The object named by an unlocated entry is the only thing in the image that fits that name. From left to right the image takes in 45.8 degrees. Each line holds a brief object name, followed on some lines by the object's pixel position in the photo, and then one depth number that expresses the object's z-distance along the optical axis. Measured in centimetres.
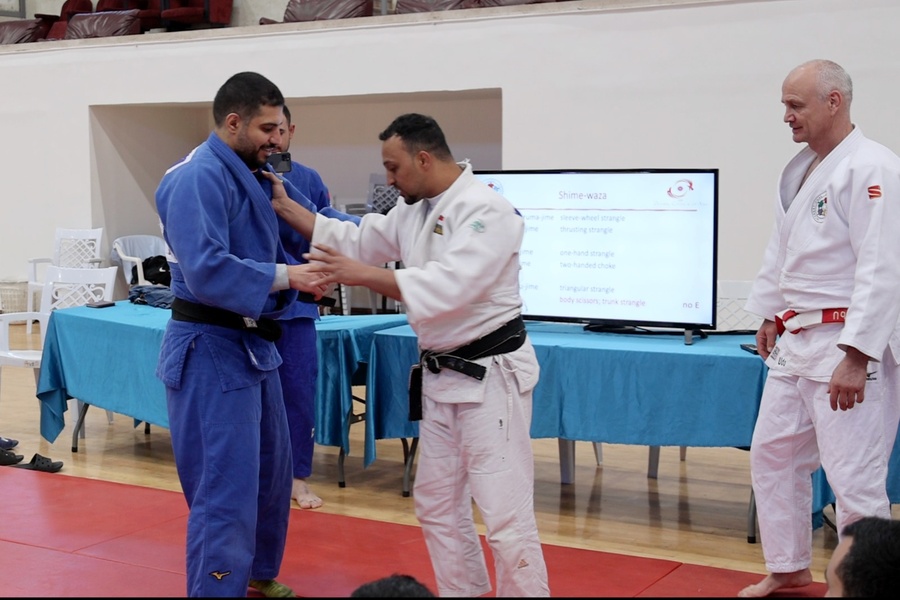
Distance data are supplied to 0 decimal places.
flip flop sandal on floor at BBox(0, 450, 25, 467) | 501
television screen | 427
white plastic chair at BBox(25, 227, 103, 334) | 1019
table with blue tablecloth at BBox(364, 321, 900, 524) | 384
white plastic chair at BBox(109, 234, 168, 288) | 1020
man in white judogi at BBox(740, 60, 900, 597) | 279
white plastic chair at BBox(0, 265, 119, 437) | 556
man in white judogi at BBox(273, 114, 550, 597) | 261
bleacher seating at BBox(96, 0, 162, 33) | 1102
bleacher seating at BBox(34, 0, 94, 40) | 1178
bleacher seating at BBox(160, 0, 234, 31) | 1066
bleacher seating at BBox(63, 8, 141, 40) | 1057
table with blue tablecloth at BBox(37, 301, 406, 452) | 450
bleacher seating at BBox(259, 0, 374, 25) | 909
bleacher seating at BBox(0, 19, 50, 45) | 1150
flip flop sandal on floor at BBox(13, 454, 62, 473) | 488
